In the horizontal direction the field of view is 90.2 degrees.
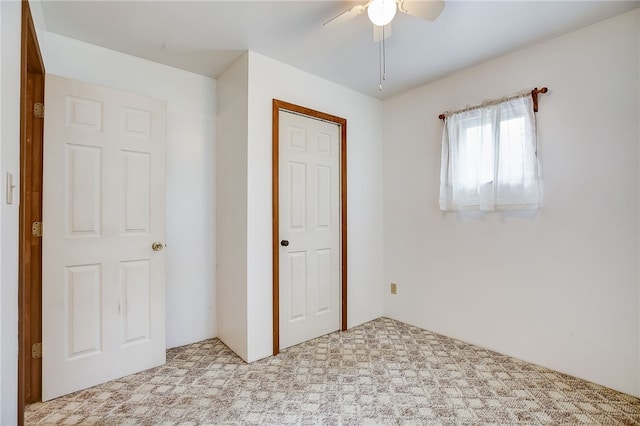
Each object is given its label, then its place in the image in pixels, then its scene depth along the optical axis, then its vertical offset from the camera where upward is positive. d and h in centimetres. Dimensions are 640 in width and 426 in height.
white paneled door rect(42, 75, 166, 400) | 199 -15
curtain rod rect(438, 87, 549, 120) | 229 +89
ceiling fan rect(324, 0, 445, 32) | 161 +107
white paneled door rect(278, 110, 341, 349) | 271 -12
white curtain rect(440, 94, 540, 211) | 236 +44
